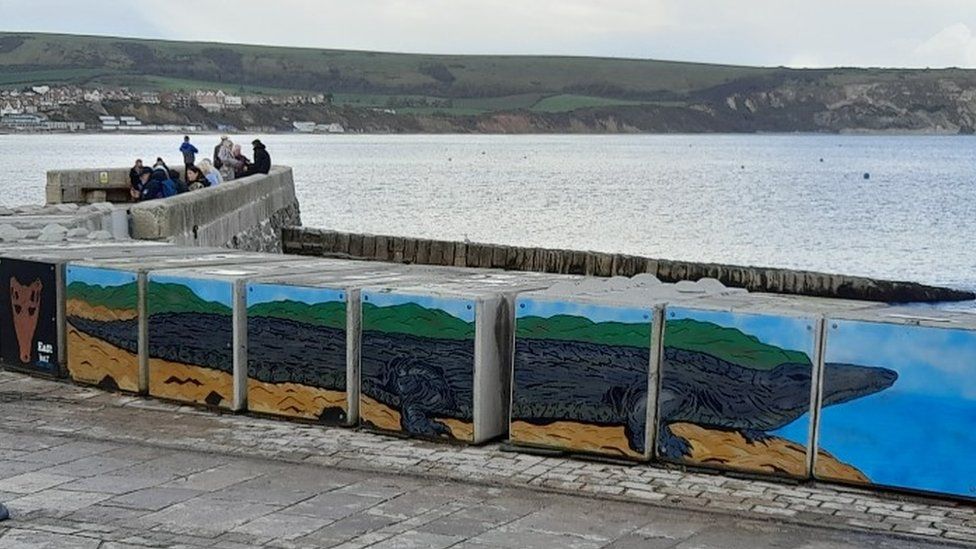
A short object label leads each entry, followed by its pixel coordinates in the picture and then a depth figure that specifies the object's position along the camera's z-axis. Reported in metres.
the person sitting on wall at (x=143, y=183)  24.30
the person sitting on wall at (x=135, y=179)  26.52
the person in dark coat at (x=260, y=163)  32.47
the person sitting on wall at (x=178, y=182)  26.38
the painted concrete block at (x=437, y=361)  9.41
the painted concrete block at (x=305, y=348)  9.90
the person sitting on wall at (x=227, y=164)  32.22
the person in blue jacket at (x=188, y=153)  28.05
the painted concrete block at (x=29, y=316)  11.48
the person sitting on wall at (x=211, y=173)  27.37
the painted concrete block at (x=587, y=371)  9.01
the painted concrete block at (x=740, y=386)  8.62
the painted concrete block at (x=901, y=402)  8.22
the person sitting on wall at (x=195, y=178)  27.17
